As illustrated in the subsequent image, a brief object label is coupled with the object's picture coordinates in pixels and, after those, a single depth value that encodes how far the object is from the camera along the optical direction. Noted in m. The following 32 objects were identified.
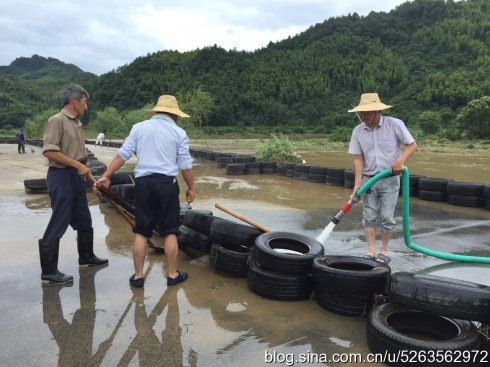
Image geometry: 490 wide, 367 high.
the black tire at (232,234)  4.44
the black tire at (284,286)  3.79
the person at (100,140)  35.17
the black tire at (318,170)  12.37
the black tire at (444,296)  2.78
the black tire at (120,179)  9.27
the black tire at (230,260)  4.38
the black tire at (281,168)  14.29
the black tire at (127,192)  7.45
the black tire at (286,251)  3.80
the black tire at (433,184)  9.15
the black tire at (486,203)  8.33
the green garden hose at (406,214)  4.15
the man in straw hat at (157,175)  4.00
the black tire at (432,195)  9.17
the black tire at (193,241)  4.93
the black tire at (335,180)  11.73
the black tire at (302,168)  13.04
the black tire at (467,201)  8.53
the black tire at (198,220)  4.87
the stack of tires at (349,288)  3.43
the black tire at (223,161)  17.42
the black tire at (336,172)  11.73
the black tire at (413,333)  2.66
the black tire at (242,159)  16.89
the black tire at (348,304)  3.45
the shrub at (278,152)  17.53
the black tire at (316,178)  12.38
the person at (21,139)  25.56
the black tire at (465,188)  8.51
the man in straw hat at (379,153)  4.64
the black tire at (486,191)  8.32
